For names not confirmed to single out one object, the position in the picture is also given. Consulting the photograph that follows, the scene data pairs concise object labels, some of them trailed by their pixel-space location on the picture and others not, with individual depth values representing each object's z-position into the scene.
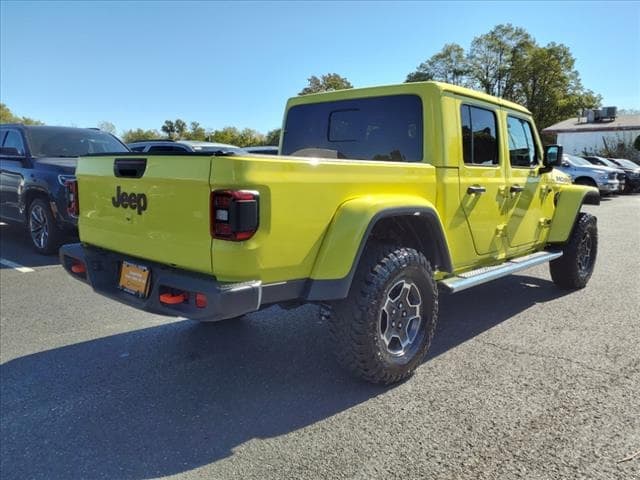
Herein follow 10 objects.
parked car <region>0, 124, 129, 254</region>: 6.93
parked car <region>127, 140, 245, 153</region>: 9.25
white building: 35.70
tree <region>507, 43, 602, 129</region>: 52.19
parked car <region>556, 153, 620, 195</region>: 17.97
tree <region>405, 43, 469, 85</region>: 58.84
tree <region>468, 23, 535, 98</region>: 55.50
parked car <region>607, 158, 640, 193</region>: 21.59
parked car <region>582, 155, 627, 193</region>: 20.14
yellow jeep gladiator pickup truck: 2.56
